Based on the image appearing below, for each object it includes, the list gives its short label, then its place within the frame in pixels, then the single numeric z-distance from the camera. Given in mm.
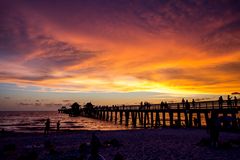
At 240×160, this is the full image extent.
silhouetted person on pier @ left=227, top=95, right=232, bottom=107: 25516
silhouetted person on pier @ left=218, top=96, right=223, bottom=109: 26381
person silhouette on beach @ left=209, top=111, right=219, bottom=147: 13977
